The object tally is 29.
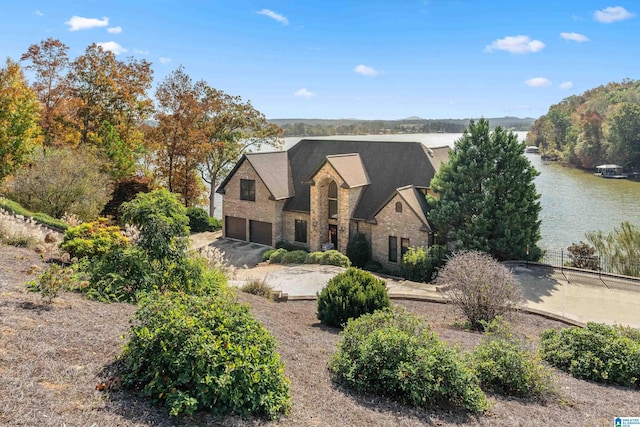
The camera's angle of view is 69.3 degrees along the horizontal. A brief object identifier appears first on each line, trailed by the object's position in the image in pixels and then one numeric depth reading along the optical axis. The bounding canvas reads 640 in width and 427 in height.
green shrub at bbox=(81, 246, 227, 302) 10.02
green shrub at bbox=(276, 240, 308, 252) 32.53
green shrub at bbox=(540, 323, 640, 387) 10.34
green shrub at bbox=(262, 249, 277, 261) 30.56
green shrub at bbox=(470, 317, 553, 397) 8.63
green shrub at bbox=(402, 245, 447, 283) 25.48
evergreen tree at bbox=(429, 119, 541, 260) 25.47
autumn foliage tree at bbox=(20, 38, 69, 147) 37.56
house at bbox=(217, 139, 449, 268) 28.38
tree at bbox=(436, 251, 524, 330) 14.15
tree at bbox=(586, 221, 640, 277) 27.50
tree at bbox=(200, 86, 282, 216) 43.38
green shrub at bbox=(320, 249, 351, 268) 27.58
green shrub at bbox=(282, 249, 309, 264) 29.19
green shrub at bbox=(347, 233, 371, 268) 29.07
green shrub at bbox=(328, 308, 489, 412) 7.45
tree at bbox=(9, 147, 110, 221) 26.94
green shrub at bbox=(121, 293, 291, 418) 5.70
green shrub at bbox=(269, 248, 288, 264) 29.73
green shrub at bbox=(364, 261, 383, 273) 28.12
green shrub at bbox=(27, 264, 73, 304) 8.30
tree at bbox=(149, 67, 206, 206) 39.38
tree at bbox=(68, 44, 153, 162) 38.50
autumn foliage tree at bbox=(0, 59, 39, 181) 28.09
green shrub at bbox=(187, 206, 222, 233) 39.53
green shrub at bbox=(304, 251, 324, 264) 28.28
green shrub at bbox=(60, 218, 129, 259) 12.96
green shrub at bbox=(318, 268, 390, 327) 13.02
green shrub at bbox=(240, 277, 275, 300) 15.71
